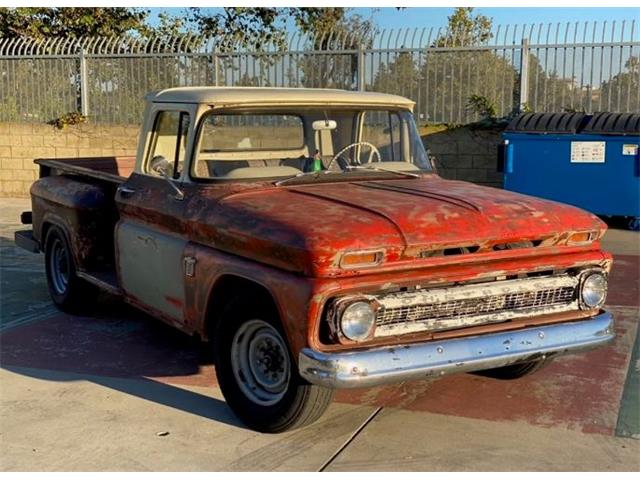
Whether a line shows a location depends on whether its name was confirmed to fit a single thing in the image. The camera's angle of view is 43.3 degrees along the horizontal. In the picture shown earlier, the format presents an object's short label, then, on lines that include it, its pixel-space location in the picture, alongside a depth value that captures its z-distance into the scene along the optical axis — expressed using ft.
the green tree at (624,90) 36.73
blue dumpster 34.37
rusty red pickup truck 12.42
